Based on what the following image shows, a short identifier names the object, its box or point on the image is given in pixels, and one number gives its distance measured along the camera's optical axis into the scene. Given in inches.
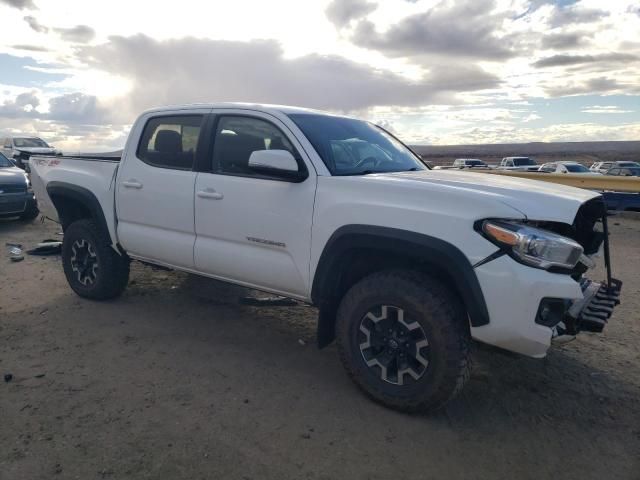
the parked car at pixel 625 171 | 882.8
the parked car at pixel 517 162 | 1220.5
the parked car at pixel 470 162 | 1423.5
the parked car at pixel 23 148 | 767.1
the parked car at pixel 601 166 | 1282.6
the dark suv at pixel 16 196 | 401.1
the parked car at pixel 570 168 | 968.0
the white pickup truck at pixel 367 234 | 115.9
